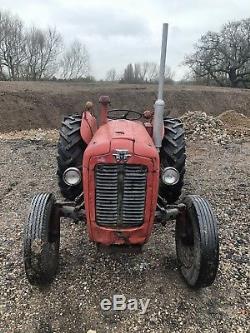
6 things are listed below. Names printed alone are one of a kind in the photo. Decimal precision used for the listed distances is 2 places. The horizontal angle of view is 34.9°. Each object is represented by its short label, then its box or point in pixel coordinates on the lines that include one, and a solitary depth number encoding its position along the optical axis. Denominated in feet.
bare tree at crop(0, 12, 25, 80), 139.33
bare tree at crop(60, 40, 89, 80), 166.40
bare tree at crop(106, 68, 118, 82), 187.06
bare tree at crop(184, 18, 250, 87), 136.77
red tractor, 10.53
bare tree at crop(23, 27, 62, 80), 142.92
